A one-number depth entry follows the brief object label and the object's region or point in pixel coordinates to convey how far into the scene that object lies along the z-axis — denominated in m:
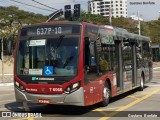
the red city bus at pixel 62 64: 10.95
